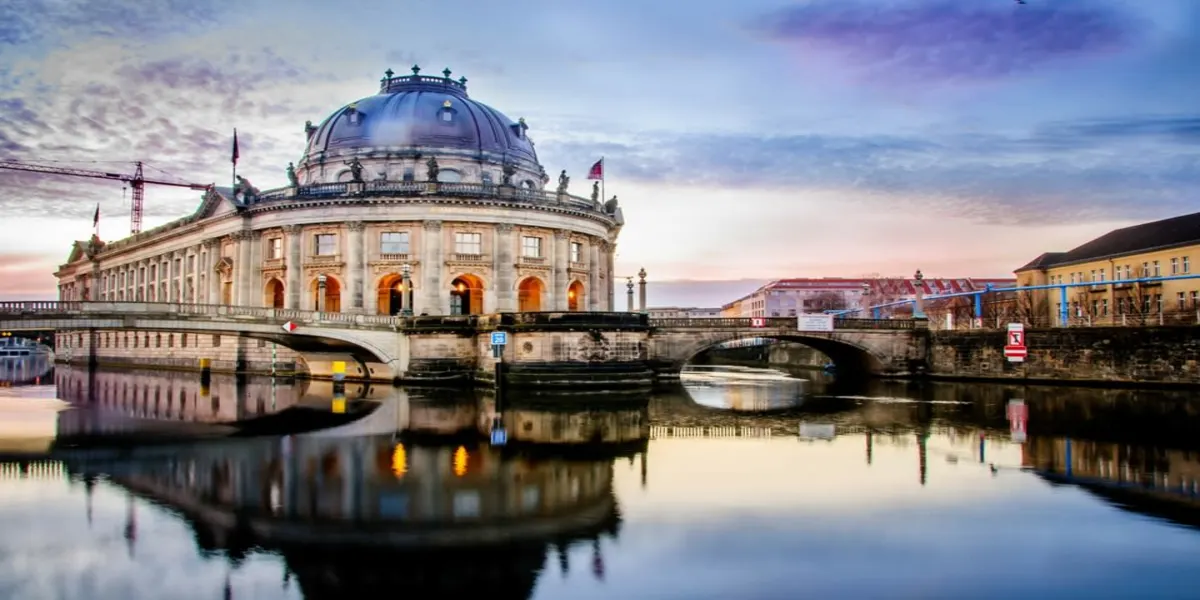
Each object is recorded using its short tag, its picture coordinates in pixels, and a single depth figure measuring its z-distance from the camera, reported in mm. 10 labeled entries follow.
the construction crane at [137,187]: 114562
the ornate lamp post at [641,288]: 56812
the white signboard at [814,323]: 54562
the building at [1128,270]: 68938
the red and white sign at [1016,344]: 42000
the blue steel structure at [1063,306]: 57750
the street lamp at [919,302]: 59447
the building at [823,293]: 145250
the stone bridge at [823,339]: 53750
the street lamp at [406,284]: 49094
